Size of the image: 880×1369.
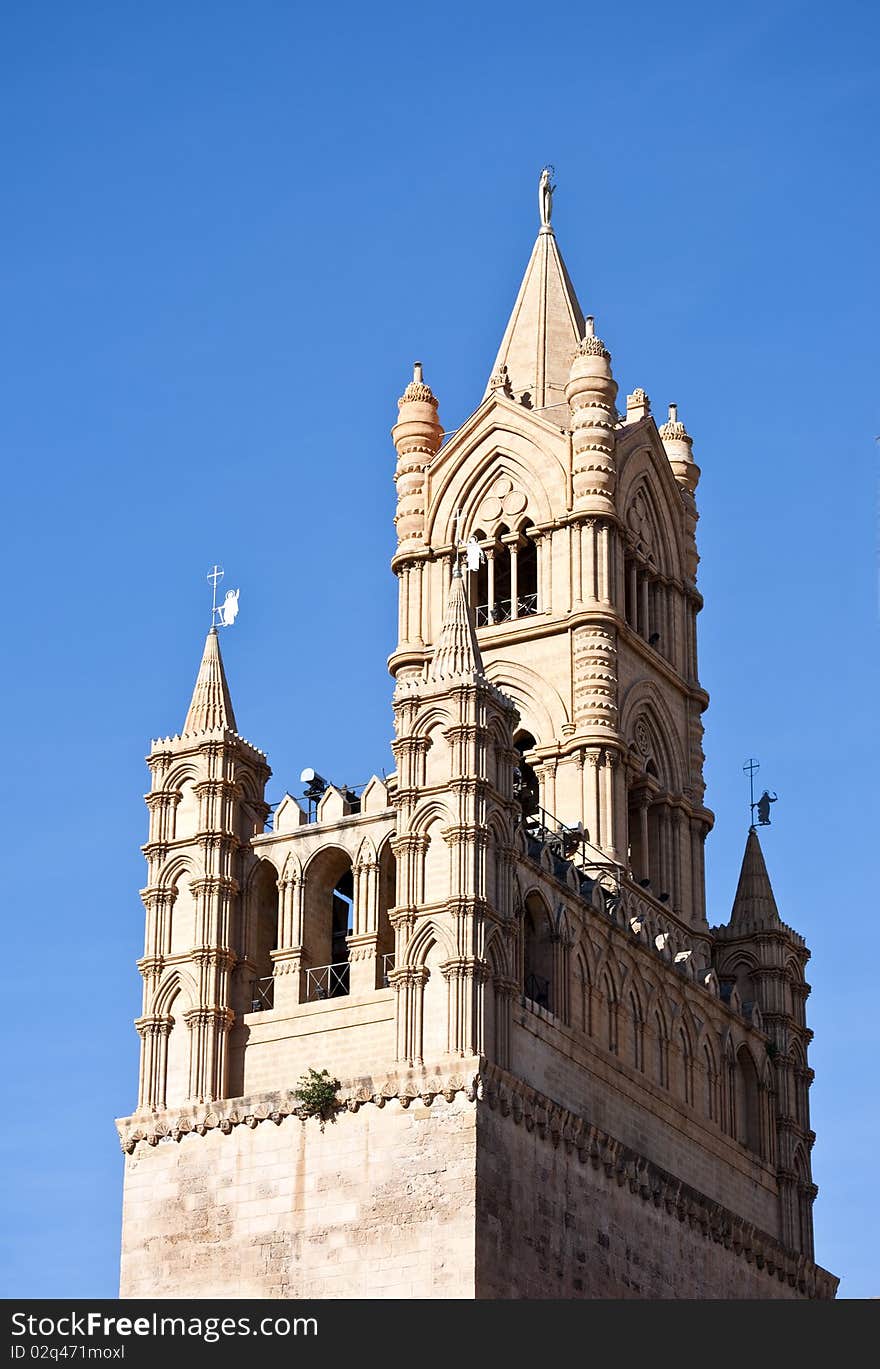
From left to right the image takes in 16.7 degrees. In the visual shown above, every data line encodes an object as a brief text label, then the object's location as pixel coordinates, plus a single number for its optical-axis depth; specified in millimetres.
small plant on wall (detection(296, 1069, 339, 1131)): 76812
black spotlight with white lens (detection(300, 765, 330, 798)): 85000
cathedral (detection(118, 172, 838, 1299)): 75688
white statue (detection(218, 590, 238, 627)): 86375
